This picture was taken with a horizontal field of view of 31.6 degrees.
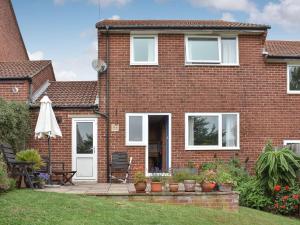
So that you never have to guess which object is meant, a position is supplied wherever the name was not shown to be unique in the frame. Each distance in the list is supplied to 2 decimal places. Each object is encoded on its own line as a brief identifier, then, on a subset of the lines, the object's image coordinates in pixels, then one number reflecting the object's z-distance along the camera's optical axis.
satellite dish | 19.89
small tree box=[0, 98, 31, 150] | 17.70
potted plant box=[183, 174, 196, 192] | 14.48
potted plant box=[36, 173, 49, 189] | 15.51
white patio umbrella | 17.00
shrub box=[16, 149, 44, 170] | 16.31
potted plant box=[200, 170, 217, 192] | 14.48
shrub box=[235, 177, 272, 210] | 16.50
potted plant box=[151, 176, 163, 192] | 14.43
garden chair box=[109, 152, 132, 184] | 19.58
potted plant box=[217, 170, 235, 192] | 14.81
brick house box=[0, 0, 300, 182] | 20.00
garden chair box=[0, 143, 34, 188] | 14.70
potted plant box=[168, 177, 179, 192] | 14.33
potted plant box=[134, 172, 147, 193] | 14.27
